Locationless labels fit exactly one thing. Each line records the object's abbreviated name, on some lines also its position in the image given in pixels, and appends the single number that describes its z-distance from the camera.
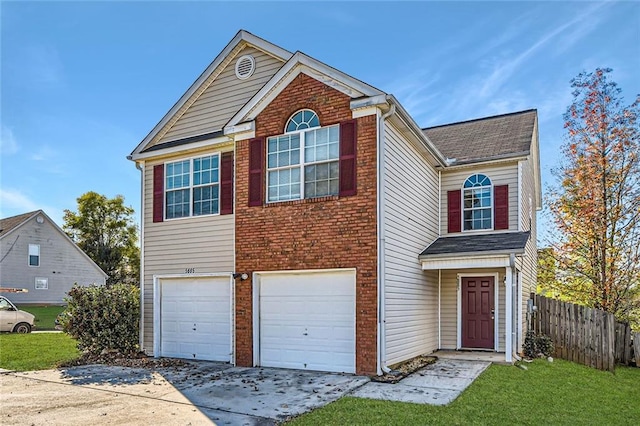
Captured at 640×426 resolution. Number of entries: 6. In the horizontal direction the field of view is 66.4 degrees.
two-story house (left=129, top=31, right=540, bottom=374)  9.78
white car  19.80
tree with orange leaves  15.93
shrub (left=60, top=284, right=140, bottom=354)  12.02
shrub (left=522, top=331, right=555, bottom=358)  12.33
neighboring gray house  28.64
